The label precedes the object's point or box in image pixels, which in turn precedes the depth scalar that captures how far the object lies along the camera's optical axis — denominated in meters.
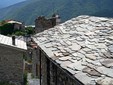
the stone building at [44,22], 18.86
